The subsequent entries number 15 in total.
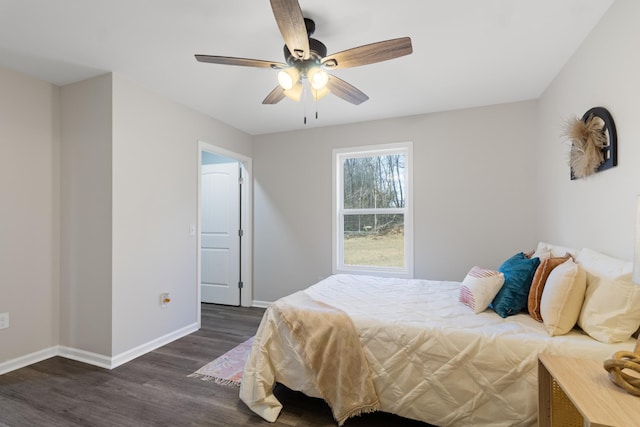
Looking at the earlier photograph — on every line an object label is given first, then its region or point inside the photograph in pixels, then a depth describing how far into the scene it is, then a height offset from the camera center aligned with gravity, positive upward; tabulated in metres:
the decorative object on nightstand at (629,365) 1.06 -0.55
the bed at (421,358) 1.56 -0.84
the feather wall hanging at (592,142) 1.81 +0.46
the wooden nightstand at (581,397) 0.97 -0.65
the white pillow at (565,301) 1.62 -0.48
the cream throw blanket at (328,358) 1.80 -0.90
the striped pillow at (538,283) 1.83 -0.43
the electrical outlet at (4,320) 2.45 -0.86
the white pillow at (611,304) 1.44 -0.45
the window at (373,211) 3.70 +0.03
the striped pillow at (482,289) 2.02 -0.51
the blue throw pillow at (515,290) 1.94 -0.50
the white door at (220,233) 4.36 -0.29
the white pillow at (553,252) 2.09 -0.29
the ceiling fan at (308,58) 1.54 +0.93
